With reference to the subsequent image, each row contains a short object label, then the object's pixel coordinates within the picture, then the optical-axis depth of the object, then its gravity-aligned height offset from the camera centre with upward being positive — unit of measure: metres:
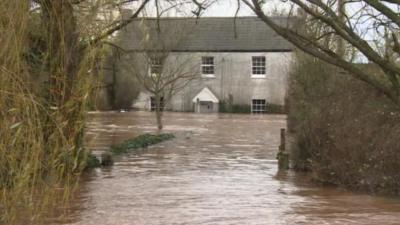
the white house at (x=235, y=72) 54.28 +2.62
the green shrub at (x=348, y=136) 14.76 -0.85
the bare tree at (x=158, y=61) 33.75 +2.30
